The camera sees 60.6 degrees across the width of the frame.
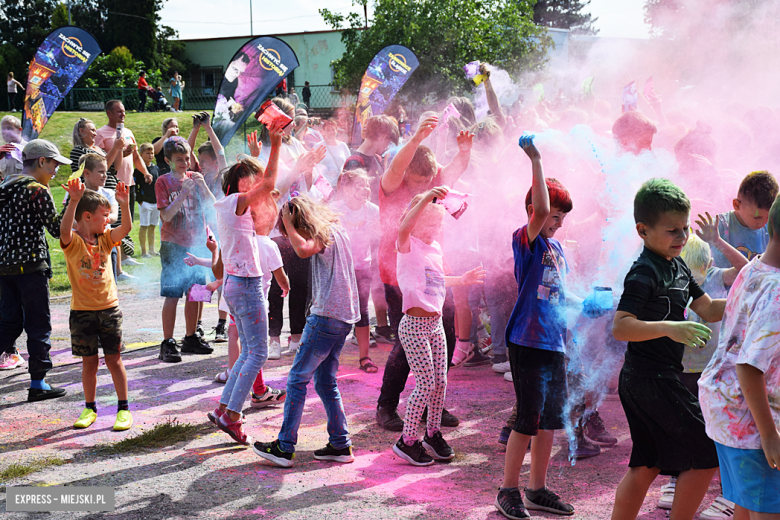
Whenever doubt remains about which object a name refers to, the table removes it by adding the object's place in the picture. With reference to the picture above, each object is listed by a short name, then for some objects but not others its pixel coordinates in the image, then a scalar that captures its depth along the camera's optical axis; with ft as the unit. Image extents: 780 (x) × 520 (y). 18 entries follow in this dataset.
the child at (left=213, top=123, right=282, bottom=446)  13.69
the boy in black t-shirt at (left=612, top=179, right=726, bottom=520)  8.56
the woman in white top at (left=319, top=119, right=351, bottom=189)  24.66
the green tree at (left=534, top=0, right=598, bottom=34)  177.99
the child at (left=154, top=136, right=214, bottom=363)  19.26
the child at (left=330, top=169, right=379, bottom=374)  18.61
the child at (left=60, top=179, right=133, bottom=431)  14.46
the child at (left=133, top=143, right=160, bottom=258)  37.24
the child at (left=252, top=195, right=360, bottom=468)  12.42
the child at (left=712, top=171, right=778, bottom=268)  10.64
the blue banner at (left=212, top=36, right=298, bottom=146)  27.78
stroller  101.09
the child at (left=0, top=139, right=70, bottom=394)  16.10
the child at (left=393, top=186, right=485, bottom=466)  12.53
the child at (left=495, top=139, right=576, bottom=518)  10.54
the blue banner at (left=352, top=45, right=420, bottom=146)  30.78
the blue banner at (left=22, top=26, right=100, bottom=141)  34.09
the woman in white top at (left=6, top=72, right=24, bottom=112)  80.74
